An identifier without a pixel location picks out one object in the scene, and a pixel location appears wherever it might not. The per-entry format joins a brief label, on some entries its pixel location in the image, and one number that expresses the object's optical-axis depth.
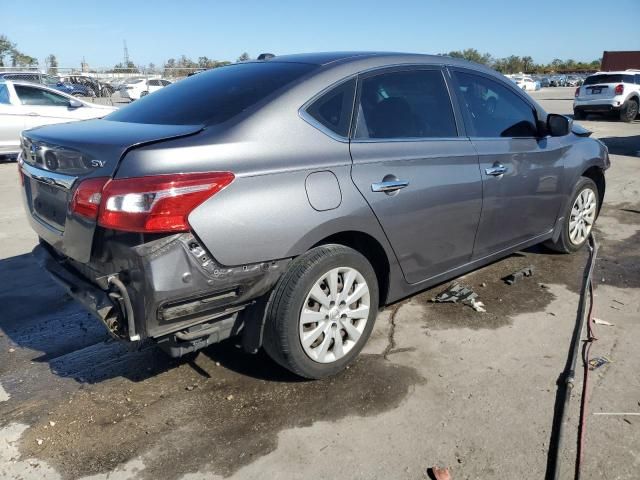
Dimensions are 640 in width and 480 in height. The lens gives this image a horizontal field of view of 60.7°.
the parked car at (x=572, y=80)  61.06
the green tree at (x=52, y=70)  26.49
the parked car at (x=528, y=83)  48.32
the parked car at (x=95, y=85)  29.84
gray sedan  2.44
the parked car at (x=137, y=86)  28.52
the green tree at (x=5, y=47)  72.06
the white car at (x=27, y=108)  11.09
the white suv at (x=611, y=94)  18.45
